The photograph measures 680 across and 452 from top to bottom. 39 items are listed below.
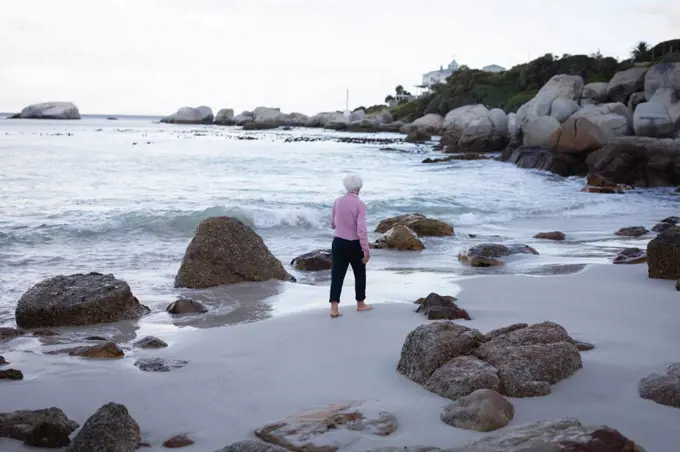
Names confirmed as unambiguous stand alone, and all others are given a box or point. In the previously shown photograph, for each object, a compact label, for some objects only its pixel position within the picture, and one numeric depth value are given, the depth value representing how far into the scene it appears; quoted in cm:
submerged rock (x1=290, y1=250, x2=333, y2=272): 1072
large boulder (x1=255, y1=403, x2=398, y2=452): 422
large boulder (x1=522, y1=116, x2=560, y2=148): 3362
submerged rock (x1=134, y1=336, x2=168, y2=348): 652
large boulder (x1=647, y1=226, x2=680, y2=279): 864
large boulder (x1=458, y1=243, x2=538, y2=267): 1066
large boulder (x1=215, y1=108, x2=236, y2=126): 11412
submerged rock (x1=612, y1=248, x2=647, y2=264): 1014
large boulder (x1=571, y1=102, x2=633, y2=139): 2917
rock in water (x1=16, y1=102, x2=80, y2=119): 12212
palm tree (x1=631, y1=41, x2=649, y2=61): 6562
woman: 743
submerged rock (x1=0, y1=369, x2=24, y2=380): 547
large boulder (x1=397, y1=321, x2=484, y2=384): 524
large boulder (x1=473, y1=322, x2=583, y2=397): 488
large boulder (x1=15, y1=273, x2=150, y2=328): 747
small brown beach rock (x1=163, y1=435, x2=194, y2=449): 429
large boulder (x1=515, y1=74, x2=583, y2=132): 3638
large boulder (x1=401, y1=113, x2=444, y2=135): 7119
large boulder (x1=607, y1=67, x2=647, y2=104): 4125
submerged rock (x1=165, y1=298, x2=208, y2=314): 798
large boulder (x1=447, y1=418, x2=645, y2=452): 367
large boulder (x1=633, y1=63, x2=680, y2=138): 2880
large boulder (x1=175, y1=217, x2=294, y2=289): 948
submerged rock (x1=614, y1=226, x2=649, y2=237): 1383
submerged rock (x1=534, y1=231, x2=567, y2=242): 1351
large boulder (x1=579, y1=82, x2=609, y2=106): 4145
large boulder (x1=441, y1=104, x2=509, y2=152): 4234
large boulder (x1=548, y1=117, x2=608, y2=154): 2869
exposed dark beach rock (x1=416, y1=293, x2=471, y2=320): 717
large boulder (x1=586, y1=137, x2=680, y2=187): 2462
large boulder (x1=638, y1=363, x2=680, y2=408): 462
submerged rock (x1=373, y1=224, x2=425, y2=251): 1246
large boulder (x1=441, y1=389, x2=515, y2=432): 435
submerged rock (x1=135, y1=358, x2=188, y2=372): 574
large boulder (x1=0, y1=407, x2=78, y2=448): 421
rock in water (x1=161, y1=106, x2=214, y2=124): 11744
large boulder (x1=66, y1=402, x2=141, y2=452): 398
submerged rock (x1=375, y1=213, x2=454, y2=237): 1391
